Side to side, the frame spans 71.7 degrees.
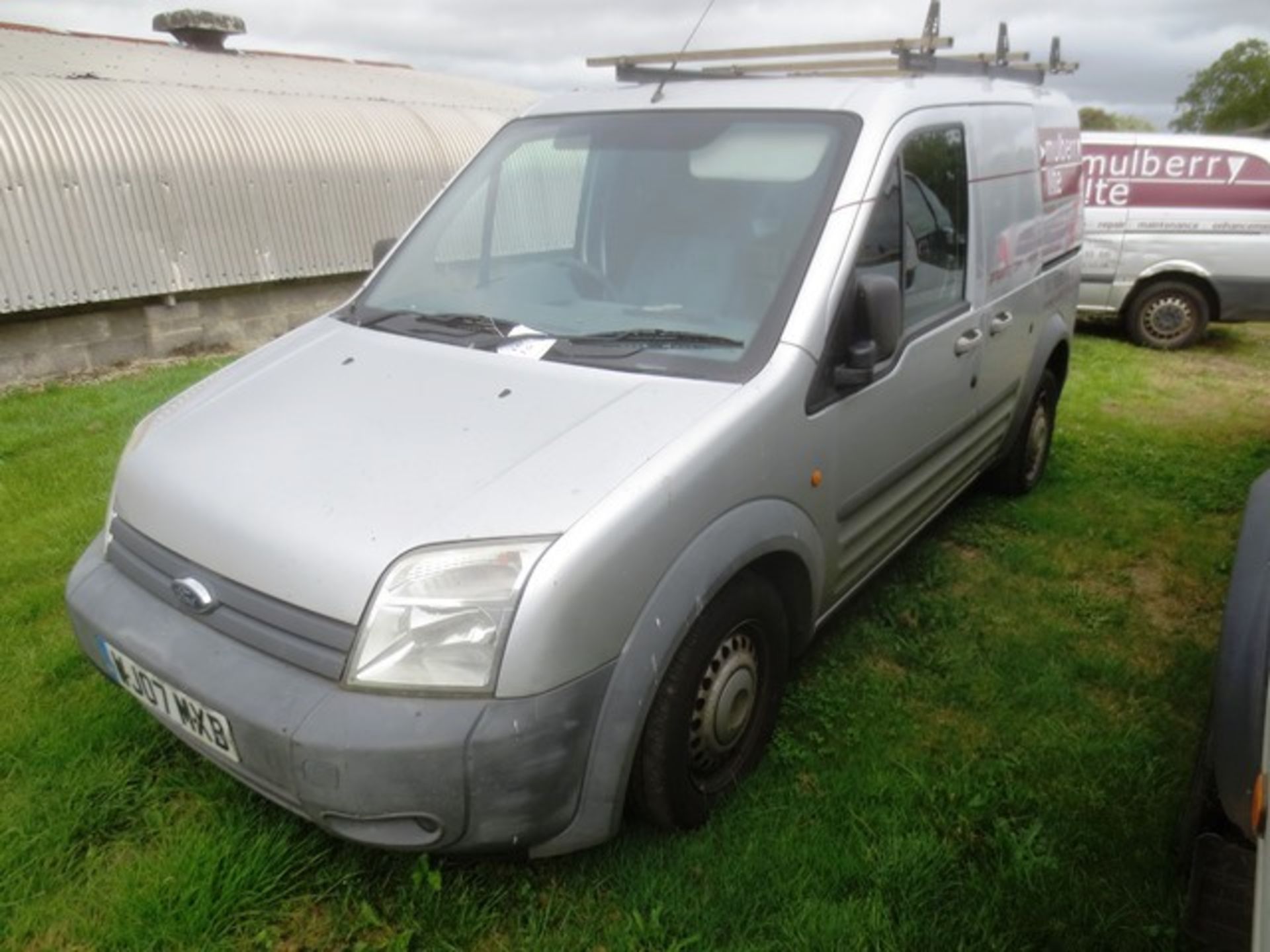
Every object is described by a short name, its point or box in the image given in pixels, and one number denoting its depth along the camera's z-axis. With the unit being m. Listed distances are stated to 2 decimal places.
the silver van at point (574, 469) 1.78
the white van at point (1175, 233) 8.52
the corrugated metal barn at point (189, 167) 6.94
